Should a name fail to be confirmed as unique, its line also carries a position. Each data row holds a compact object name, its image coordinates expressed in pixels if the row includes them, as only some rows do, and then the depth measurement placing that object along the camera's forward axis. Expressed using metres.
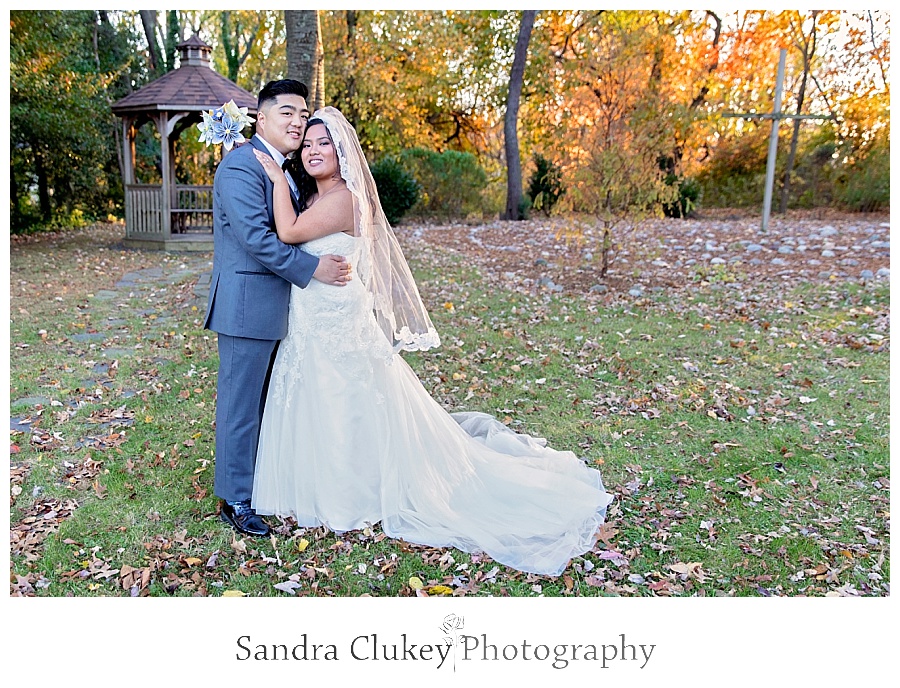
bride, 3.67
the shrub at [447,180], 17.97
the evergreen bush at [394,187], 17.11
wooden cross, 12.90
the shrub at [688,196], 17.47
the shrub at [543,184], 17.67
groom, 3.52
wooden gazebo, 14.66
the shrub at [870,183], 15.86
